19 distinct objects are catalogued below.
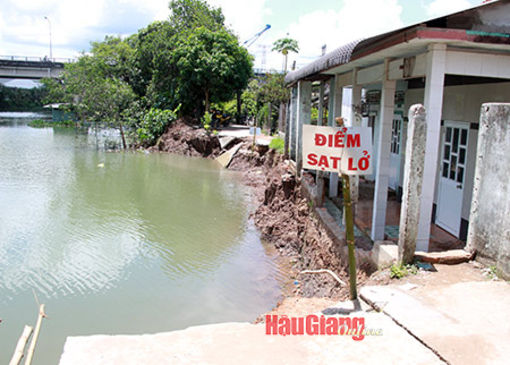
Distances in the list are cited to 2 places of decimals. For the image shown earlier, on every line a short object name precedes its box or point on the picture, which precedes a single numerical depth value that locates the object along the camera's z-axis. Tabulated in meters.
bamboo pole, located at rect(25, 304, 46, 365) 3.42
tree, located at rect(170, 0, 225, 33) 32.72
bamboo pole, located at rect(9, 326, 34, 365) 3.24
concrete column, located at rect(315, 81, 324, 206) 9.98
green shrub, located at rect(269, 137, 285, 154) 18.84
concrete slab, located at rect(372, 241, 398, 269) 6.26
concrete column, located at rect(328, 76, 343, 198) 11.25
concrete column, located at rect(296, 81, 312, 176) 12.60
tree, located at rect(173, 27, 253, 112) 27.69
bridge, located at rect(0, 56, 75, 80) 47.66
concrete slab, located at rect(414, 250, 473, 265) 6.12
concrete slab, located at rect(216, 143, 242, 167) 23.30
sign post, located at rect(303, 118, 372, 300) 4.98
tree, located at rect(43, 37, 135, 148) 29.55
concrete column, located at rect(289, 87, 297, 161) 14.79
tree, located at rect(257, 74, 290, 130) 26.45
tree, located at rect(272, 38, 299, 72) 37.12
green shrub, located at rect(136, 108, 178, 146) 29.42
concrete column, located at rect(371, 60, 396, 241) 7.40
